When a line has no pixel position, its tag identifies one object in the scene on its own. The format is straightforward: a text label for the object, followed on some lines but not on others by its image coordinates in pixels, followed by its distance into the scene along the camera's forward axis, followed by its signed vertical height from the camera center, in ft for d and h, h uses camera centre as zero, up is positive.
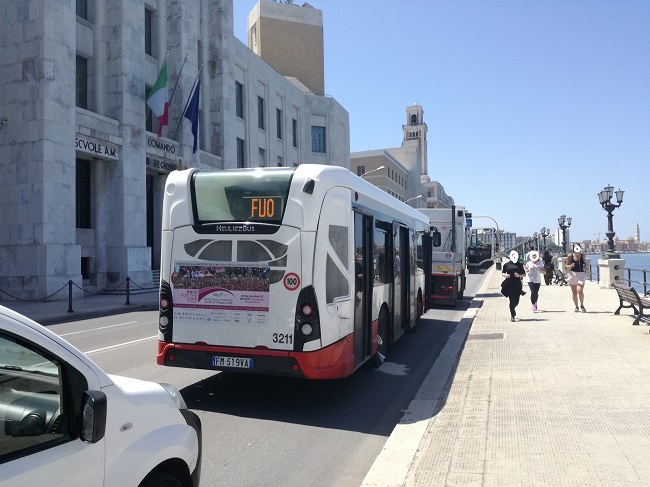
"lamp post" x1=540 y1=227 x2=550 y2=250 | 174.94 +7.91
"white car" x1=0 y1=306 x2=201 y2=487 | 7.29 -2.28
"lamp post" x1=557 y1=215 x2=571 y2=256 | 133.80 +7.99
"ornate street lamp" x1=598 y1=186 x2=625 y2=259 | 76.18 +6.66
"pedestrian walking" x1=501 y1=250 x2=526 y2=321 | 46.09 -2.01
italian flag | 93.35 +27.68
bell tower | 531.50 +123.87
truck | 58.13 +0.21
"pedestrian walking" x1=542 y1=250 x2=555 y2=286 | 94.06 -2.23
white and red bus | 21.06 -0.44
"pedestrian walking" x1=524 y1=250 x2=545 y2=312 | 51.13 -1.68
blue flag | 104.88 +28.50
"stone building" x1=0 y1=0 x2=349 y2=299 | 75.56 +21.90
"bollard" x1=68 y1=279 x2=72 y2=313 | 59.55 -4.05
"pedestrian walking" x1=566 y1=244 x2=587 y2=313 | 50.37 -1.72
